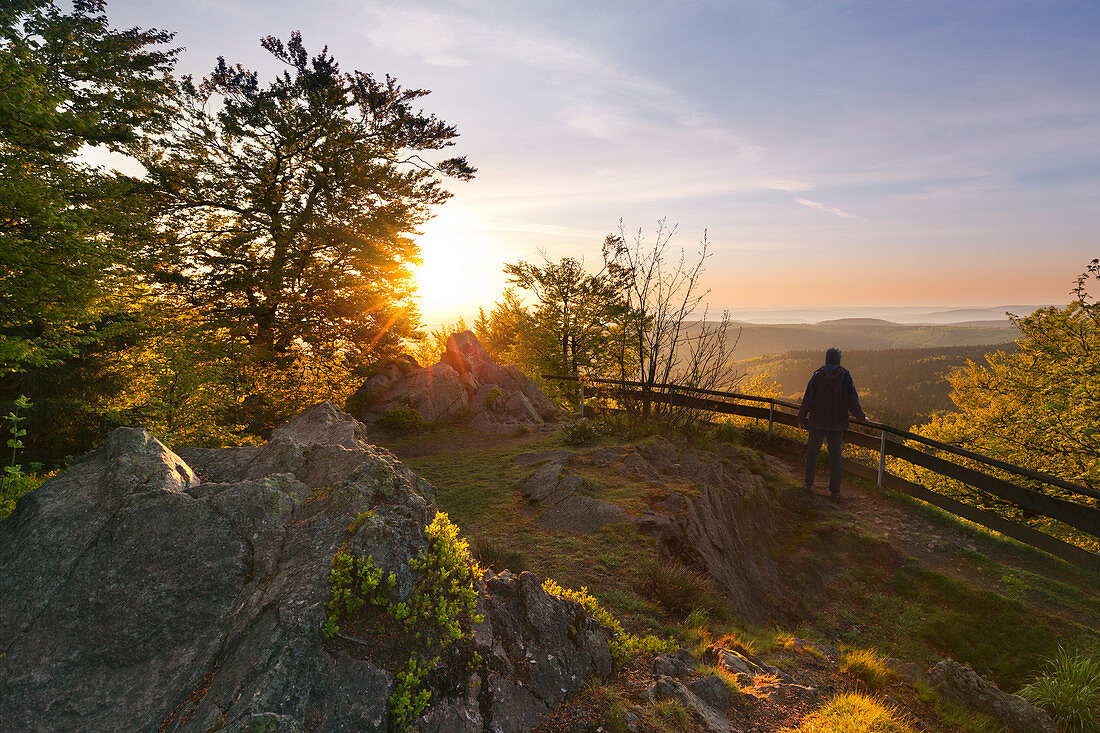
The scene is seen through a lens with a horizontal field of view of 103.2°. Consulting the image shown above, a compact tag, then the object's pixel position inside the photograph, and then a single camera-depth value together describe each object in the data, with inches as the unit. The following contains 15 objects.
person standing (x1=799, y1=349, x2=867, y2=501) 341.4
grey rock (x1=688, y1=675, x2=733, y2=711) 141.5
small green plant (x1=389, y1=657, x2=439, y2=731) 95.8
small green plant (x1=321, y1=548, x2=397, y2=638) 105.7
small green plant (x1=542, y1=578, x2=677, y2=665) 151.3
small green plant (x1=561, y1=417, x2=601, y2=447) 456.4
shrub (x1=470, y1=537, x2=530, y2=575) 216.7
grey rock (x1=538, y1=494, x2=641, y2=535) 268.7
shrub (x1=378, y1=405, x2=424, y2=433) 609.9
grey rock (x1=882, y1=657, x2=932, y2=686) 187.9
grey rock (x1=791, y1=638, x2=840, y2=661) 199.2
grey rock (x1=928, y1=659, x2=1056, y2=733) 161.3
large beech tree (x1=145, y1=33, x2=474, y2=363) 620.7
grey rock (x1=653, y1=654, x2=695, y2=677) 150.2
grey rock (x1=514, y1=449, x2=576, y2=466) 381.7
